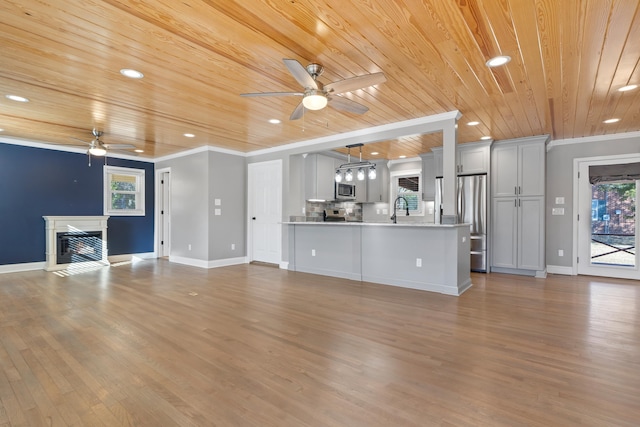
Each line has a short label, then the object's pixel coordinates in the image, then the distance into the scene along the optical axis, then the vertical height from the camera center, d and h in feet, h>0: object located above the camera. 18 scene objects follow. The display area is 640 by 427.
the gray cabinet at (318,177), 21.54 +2.47
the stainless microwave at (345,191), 23.70 +1.61
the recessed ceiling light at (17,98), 12.26 +4.53
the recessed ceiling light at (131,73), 10.10 +4.57
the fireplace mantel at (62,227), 19.77 -1.02
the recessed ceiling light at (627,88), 11.02 +4.37
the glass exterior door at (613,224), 17.33 -0.73
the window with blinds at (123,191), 23.48 +1.61
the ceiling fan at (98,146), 17.42 +3.77
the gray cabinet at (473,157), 19.08 +3.36
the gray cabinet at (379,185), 26.20 +2.22
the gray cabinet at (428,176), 21.77 +2.47
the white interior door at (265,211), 21.45 +0.05
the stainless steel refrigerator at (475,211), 18.92 +0.02
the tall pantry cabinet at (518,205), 17.89 +0.35
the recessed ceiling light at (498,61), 9.05 +4.45
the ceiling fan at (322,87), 8.36 +3.63
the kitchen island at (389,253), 13.97 -2.12
